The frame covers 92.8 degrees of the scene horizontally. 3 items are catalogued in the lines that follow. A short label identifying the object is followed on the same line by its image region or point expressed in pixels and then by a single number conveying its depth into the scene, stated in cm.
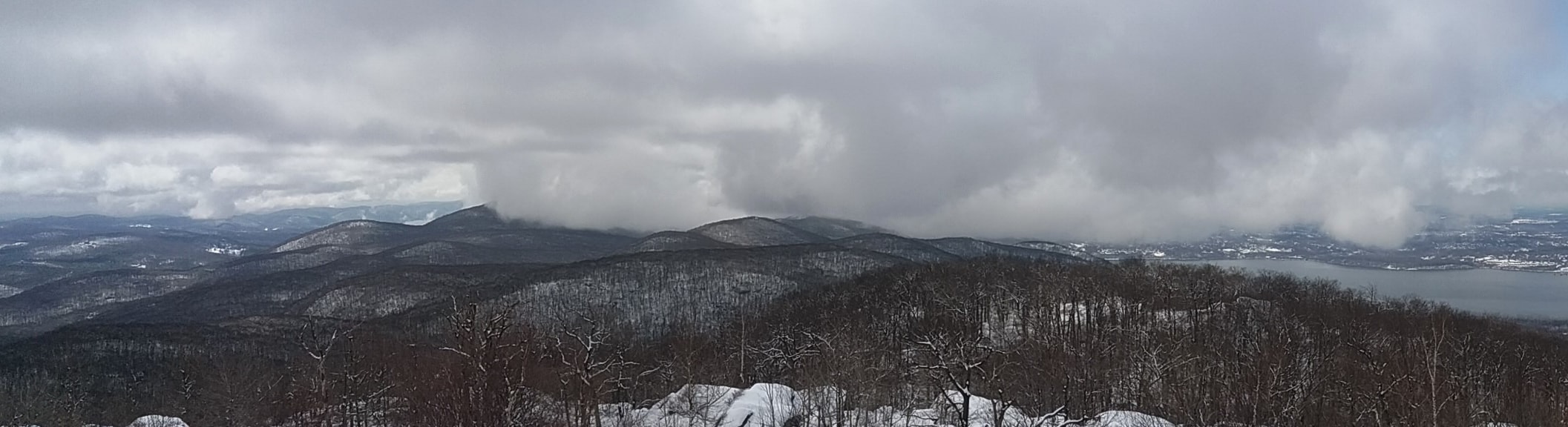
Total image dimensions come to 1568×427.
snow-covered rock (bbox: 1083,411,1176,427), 3312
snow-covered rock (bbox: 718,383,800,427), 3844
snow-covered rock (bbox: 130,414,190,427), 4669
